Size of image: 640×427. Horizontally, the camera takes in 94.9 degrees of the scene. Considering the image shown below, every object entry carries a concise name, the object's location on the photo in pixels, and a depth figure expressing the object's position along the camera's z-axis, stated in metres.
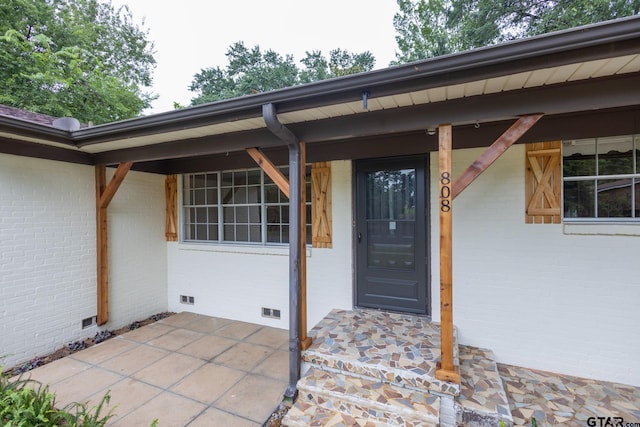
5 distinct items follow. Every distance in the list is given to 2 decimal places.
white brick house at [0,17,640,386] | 1.93
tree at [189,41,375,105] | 12.76
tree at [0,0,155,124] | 7.29
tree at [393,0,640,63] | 6.73
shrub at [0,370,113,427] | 1.84
